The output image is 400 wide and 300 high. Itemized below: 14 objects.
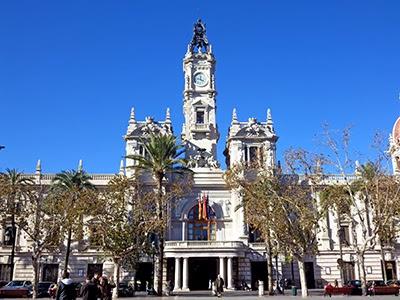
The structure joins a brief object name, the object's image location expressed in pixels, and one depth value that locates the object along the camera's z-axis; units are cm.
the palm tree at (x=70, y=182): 5156
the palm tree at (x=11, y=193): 4188
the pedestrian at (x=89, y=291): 1688
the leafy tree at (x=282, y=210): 3716
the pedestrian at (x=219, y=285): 3984
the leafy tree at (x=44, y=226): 3869
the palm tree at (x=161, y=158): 4284
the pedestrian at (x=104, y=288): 2281
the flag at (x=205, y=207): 5884
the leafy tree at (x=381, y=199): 3606
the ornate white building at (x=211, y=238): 5470
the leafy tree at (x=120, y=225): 3912
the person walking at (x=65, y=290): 1638
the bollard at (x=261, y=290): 4250
